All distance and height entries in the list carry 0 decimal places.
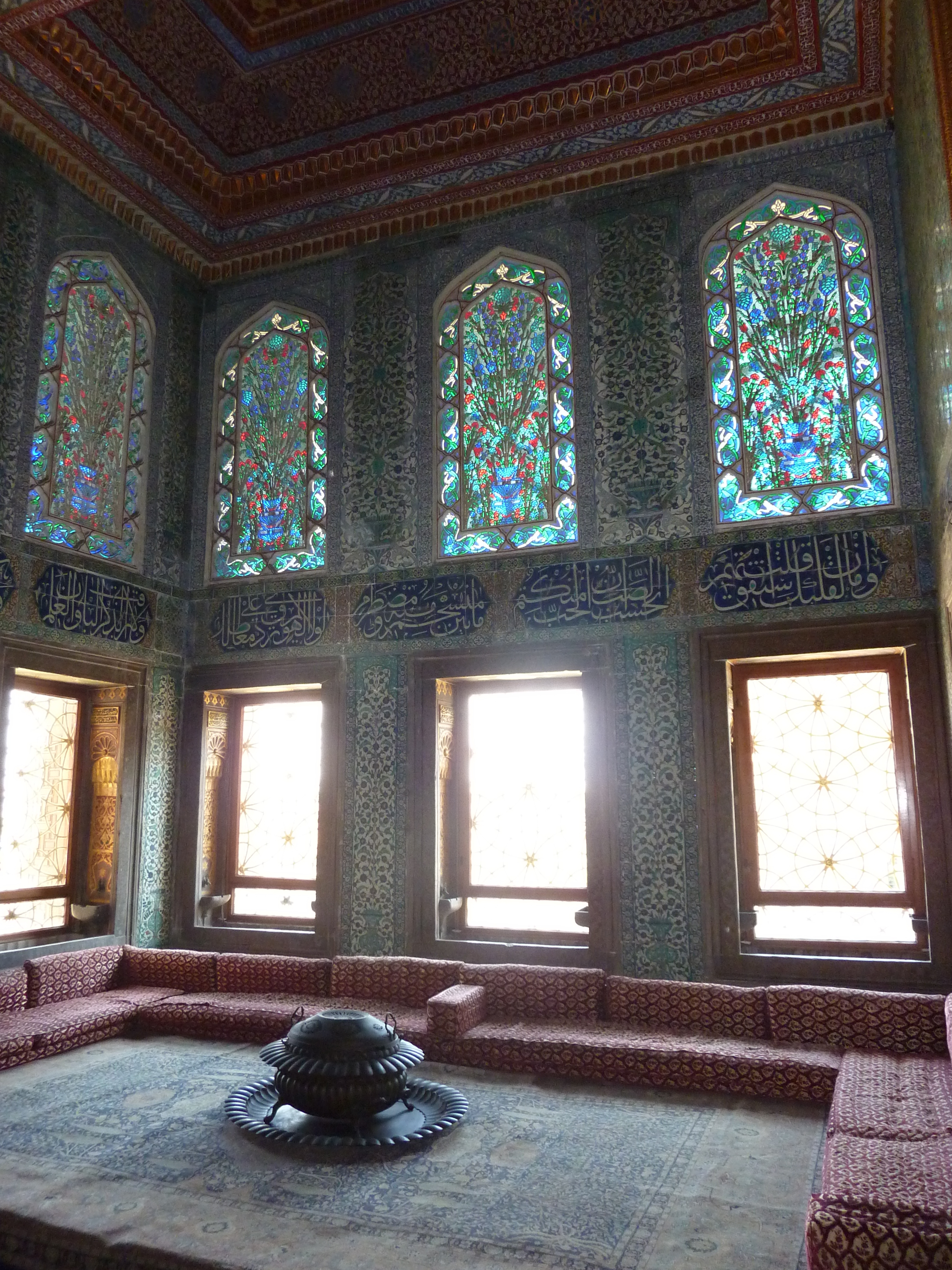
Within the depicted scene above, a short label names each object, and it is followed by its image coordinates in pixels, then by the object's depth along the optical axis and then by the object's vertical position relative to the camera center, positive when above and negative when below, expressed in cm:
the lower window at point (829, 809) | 495 +5
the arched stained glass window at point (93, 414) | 570 +247
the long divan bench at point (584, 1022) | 349 -94
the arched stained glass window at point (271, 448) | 648 +250
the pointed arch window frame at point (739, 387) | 521 +242
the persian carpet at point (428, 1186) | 277 -116
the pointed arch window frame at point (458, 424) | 585 +244
